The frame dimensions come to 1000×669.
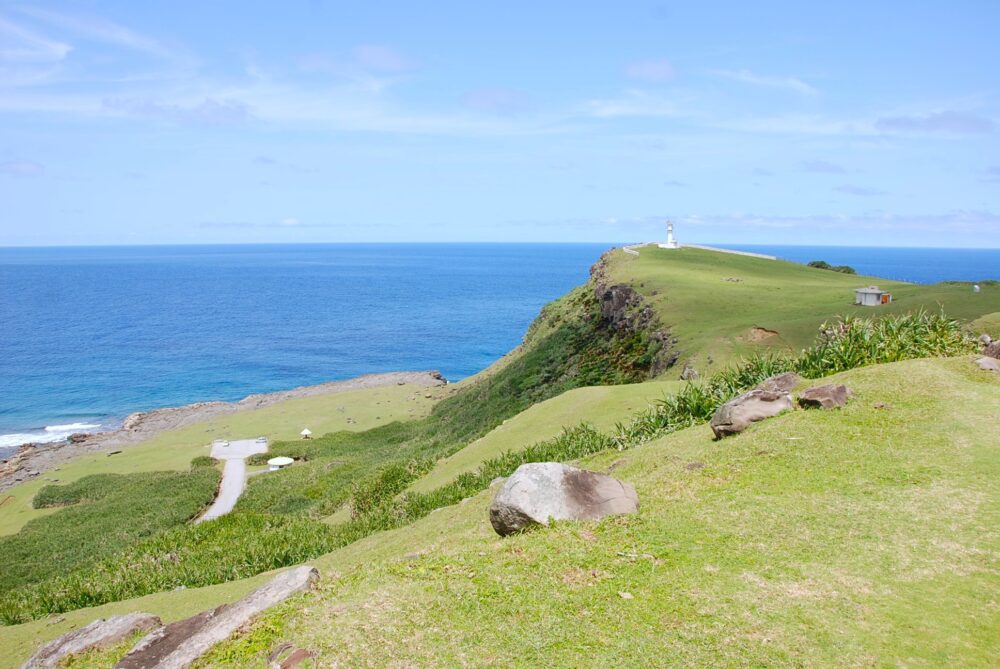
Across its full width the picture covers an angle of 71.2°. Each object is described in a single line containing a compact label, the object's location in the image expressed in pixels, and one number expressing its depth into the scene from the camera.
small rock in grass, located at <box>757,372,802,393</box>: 18.39
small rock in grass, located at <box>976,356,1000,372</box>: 18.06
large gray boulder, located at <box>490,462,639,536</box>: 12.09
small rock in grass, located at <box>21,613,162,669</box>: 10.73
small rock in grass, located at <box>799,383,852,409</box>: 16.52
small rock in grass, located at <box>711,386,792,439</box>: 16.55
